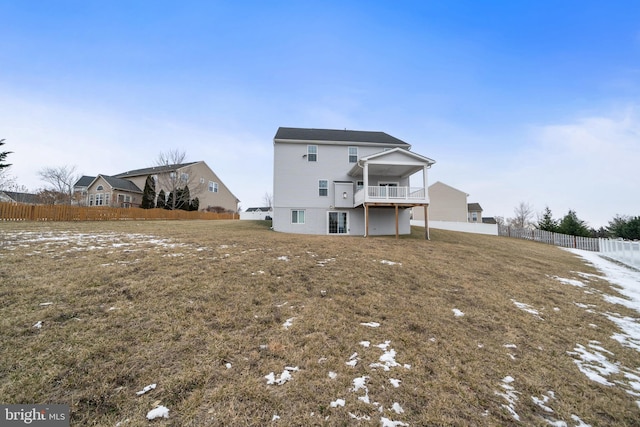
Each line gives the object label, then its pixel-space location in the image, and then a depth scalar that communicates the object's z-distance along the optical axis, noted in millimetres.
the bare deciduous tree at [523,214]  54812
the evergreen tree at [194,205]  32641
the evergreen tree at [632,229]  24144
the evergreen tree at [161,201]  31375
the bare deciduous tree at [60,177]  39656
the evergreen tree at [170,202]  31325
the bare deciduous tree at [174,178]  31594
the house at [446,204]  35562
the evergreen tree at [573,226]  25319
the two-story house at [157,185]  32438
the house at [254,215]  36547
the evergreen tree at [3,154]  12453
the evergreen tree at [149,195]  31264
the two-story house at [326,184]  18297
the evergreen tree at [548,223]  27470
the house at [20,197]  32188
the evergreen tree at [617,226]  25853
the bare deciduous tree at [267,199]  72888
